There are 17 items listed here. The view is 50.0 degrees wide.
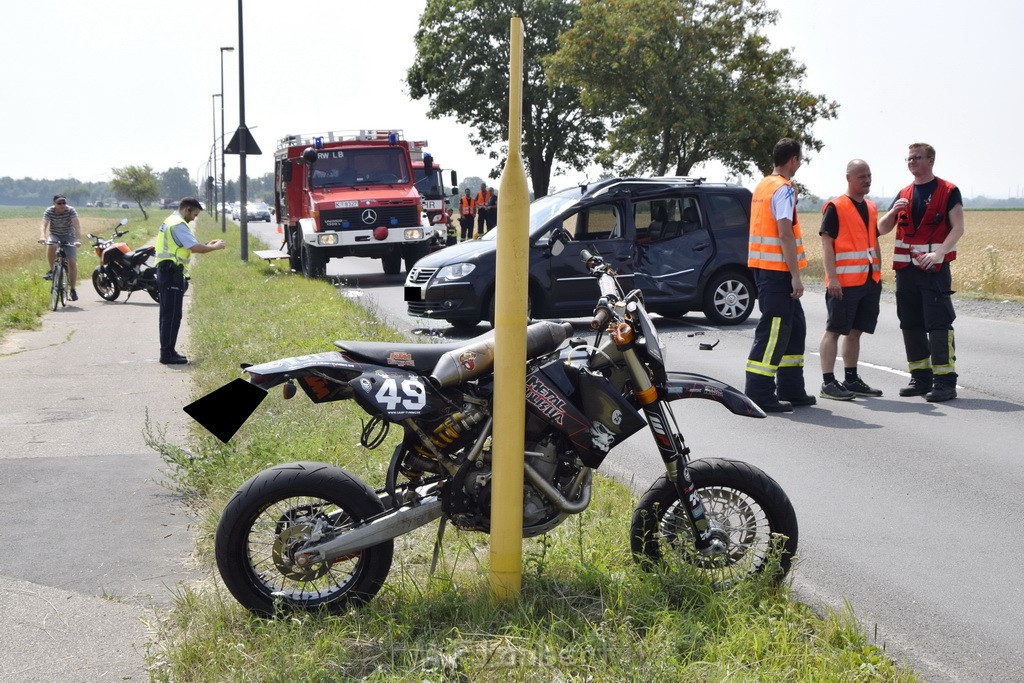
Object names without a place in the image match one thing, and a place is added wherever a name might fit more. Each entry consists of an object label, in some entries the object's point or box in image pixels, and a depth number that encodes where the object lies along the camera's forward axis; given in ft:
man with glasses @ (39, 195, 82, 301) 57.36
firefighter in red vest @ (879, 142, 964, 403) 29.68
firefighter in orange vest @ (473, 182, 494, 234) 104.83
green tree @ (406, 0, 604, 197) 155.43
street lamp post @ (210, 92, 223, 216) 240.44
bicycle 56.03
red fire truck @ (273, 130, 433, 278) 68.69
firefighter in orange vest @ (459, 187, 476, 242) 109.70
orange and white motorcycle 60.34
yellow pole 12.46
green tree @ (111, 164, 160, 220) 435.94
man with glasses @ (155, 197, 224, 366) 35.96
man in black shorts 29.50
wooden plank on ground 84.48
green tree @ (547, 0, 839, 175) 95.66
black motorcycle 13.07
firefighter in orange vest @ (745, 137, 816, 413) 27.71
